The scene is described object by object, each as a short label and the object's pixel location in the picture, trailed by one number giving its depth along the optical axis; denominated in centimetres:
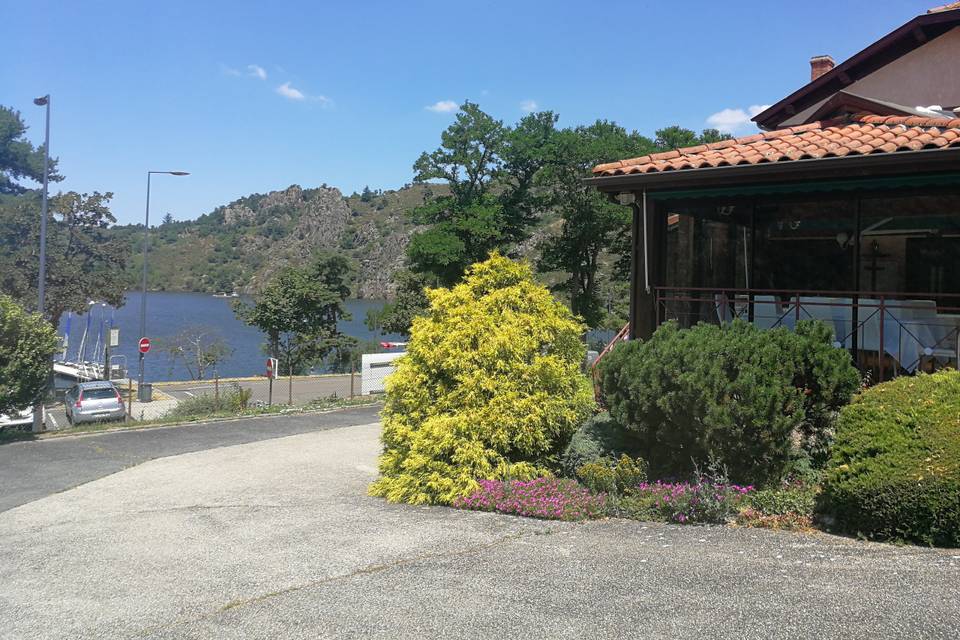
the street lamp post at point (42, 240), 1933
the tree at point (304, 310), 4588
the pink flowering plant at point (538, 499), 695
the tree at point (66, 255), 4238
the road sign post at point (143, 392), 2986
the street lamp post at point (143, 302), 2993
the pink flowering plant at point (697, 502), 633
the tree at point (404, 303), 4338
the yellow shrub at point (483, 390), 804
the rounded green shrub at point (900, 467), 517
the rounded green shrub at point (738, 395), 643
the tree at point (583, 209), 3184
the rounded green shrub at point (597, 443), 785
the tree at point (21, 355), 1695
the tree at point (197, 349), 4819
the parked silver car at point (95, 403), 2262
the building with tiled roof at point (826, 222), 839
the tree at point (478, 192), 3350
